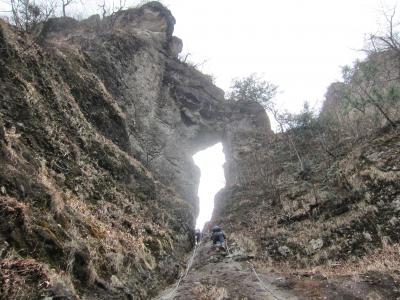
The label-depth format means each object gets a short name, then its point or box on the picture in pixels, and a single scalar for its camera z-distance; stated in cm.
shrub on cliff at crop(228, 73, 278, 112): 4656
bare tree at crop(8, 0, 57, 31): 2042
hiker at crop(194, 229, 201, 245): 2566
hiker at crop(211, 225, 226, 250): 1984
